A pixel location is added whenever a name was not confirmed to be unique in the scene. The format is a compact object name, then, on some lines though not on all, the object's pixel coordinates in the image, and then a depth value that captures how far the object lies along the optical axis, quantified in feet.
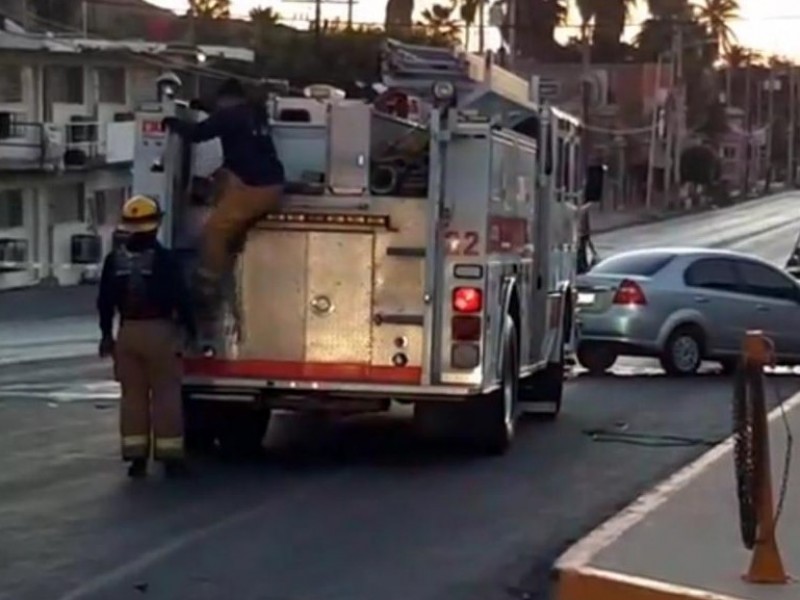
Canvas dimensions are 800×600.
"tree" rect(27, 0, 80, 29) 232.12
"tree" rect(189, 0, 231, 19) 285.82
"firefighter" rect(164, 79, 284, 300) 45.14
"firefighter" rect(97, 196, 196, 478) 43.19
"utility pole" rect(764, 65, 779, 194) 479.41
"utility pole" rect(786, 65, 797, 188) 486.79
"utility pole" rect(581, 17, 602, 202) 264.01
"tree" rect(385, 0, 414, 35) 264.11
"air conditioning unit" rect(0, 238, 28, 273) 154.92
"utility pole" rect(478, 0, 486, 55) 237.70
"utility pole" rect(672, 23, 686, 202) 328.12
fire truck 45.42
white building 159.74
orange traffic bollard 29.30
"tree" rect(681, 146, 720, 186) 351.87
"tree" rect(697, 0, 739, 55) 429.79
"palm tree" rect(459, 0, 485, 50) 275.39
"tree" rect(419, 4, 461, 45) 248.65
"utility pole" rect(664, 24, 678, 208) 328.49
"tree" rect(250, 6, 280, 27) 242.78
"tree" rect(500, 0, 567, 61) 298.35
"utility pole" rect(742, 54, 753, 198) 415.23
